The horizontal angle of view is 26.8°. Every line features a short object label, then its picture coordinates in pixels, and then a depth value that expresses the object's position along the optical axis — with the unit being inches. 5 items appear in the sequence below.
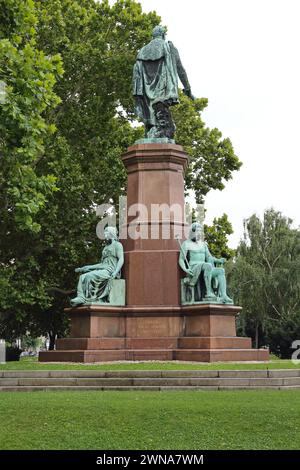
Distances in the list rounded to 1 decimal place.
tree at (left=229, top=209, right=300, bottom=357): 1531.7
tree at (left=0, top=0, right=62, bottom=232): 535.5
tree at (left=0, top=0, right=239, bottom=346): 1030.4
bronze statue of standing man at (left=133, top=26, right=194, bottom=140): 708.7
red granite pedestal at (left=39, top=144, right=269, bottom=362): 573.3
